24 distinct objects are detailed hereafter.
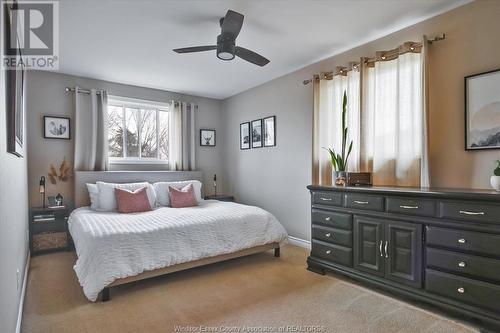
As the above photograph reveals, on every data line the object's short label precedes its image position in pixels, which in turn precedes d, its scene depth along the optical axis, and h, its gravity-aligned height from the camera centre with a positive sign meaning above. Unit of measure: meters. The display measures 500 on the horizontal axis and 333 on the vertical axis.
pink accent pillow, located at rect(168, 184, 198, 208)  4.32 -0.48
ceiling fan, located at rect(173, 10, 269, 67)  2.49 +1.16
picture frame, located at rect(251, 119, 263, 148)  4.95 +0.57
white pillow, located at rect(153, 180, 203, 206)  4.51 -0.37
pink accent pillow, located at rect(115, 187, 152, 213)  3.86 -0.47
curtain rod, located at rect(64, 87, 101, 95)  4.37 +1.18
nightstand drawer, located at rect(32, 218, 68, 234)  3.91 -0.81
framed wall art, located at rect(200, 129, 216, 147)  5.77 +0.58
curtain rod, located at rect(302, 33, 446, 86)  2.69 +1.19
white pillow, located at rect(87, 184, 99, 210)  4.06 -0.41
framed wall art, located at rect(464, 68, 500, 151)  2.50 +0.49
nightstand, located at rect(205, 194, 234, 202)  5.32 -0.58
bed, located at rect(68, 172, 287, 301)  2.53 -0.76
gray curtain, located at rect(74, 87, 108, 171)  4.40 +0.56
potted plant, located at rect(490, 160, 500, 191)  2.13 -0.11
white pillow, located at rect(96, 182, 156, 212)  4.01 -0.41
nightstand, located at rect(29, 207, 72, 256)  3.84 -0.87
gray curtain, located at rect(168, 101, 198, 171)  5.31 +0.52
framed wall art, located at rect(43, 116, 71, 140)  4.20 +0.59
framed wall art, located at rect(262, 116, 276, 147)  4.66 +0.58
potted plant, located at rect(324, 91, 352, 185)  3.22 +0.09
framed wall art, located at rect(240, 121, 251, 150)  5.25 +0.56
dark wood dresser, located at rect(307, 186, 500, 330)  2.01 -0.65
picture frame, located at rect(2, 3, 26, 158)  1.58 +0.49
